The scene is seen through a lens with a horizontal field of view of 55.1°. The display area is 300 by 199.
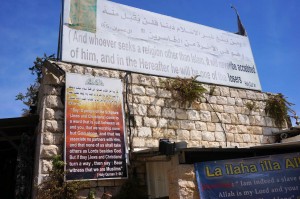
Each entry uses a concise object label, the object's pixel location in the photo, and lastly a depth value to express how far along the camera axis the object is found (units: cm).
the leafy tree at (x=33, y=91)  823
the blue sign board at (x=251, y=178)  513
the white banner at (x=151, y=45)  713
